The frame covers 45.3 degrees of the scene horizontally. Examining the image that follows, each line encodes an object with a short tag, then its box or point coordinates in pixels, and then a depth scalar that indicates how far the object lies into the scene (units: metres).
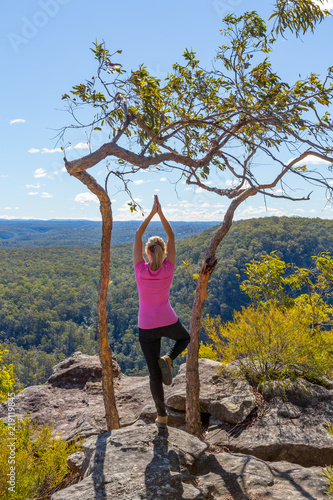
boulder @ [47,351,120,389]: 7.15
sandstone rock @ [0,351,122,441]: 5.39
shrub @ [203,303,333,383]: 4.95
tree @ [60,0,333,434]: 3.70
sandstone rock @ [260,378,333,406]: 4.55
